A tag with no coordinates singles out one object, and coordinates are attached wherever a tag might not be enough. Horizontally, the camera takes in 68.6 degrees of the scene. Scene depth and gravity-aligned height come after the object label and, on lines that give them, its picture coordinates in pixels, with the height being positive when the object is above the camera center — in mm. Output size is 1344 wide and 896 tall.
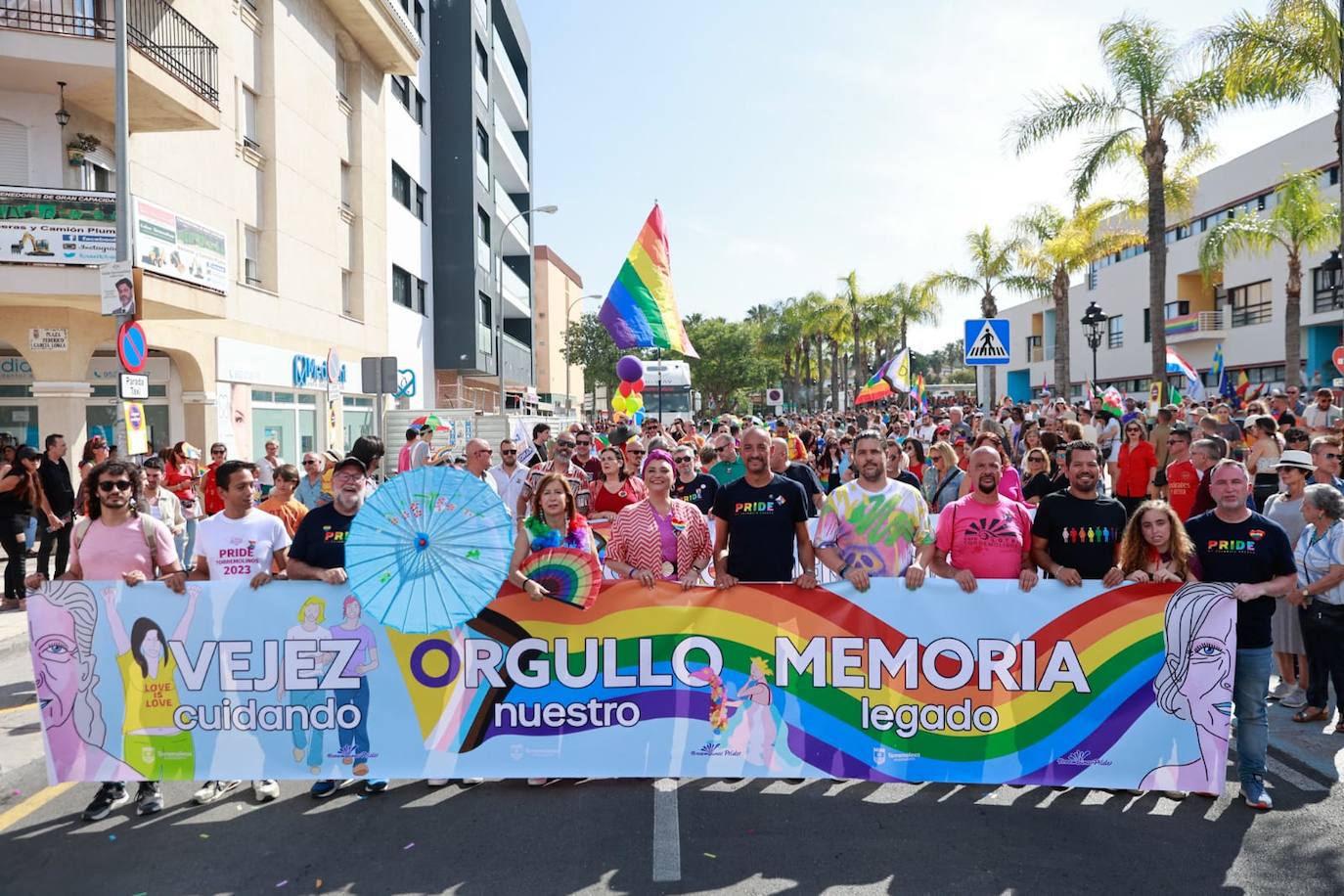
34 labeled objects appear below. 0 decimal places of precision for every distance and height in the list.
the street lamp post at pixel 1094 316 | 26109 +3109
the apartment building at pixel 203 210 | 13664 +4341
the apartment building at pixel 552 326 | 75438 +9200
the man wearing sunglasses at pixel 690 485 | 8594 -397
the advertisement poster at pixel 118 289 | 11516 +1934
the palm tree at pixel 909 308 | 58853 +8050
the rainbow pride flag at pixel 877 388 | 34834 +1744
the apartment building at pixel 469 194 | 34406 +9230
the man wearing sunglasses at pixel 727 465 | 9977 -253
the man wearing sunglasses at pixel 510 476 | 10062 -332
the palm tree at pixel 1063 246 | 35062 +7050
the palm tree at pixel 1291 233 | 29531 +6072
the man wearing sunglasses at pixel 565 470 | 8141 -272
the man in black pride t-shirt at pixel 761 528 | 5746 -520
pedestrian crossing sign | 12625 +1187
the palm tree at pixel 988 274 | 41875 +7091
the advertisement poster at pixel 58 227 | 13109 +3095
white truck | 38175 +1954
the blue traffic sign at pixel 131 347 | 10773 +1176
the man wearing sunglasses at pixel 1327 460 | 7033 -233
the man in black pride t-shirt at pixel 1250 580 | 4953 -770
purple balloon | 23953 +1775
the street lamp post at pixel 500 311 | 31008 +4652
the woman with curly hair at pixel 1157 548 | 5105 -617
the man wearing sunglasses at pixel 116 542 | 5246 -477
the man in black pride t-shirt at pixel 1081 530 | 5352 -534
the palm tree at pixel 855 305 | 64812 +8765
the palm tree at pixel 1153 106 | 21281 +7174
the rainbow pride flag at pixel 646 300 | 13703 +1985
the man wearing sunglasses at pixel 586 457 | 11914 -169
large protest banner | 5004 -1249
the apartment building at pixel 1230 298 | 37250 +5961
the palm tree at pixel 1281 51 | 15602 +6284
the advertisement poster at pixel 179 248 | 13977 +3128
